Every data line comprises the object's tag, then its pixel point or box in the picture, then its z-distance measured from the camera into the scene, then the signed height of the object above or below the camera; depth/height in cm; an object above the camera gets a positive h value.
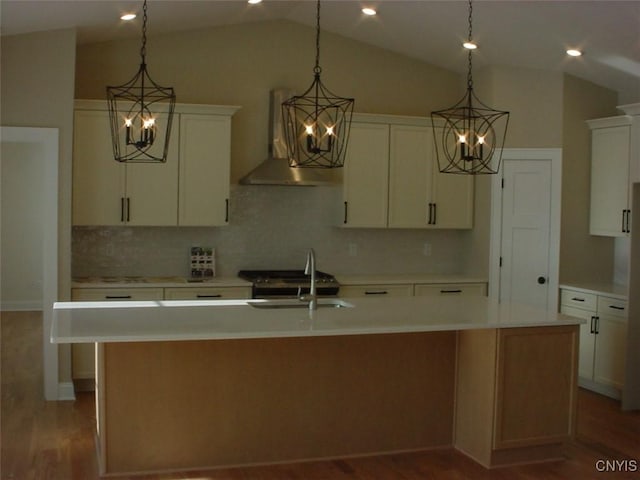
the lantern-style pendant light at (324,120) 681 +88
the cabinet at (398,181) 694 +35
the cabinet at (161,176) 620 +32
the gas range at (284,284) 643 -56
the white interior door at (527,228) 683 -6
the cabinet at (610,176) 645 +40
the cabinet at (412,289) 679 -63
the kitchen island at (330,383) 427 -98
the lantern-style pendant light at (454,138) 692 +75
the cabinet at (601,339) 611 -94
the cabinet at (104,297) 611 -66
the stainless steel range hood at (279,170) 650 +41
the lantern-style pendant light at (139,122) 622 +77
